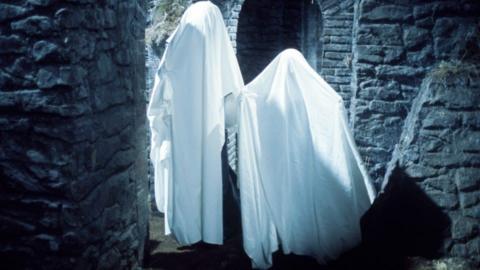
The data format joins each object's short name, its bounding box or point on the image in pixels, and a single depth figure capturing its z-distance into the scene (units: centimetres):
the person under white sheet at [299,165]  287
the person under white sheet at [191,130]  285
